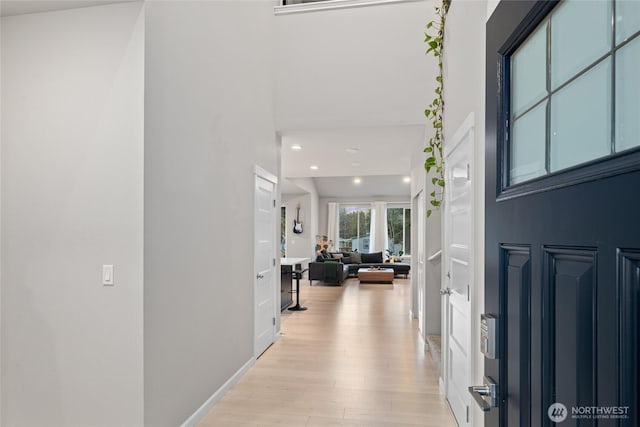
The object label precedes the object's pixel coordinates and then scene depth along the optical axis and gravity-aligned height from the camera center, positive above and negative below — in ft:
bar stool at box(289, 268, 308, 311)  21.43 -4.85
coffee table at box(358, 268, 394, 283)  32.89 -4.84
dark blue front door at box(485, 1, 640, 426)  1.61 +0.02
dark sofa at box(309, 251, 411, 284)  31.96 -4.26
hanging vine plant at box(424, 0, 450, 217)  9.61 +3.34
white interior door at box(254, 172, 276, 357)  13.10 -1.58
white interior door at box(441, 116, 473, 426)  7.29 -1.12
